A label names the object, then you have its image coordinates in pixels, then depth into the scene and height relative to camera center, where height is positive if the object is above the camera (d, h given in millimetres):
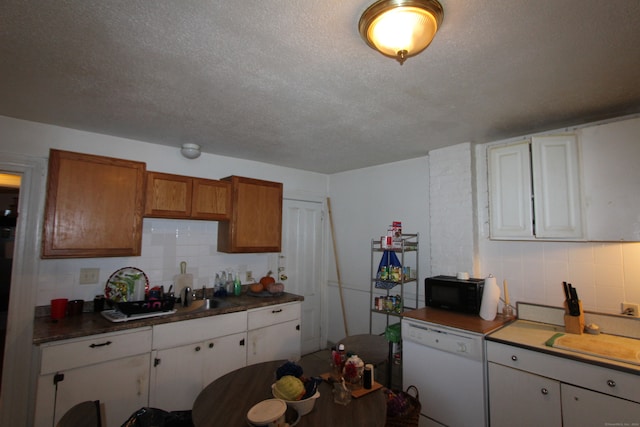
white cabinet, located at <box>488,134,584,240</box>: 2072 +376
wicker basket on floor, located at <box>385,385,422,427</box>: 1698 -984
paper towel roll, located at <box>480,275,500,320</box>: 2361 -461
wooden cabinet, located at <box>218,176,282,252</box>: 3066 +194
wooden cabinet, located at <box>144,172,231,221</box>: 2641 +359
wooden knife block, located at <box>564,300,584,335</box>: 2080 -561
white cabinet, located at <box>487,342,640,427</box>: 1564 -841
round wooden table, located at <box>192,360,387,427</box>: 1354 -812
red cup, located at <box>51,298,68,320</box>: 2256 -551
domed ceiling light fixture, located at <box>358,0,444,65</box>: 1121 +829
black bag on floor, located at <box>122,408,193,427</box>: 1295 -841
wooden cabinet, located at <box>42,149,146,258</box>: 2186 +216
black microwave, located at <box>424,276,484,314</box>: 2459 -448
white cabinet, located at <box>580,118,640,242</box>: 1853 +395
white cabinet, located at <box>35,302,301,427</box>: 1906 -933
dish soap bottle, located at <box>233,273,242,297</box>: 3217 -537
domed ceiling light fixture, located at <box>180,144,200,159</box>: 2895 +825
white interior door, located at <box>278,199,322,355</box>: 3854 -282
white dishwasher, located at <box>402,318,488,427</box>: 2025 -945
